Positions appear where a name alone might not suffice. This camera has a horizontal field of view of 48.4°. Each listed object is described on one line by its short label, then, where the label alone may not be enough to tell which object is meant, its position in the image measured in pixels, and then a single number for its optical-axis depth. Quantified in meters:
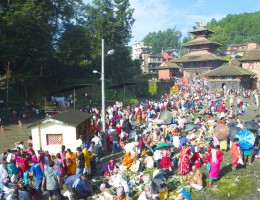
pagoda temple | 61.88
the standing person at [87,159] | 12.76
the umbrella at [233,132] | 15.37
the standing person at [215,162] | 11.86
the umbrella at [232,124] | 16.90
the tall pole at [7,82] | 34.54
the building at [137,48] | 117.51
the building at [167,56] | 111.18
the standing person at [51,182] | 10.34
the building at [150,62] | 89.75
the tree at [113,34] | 49.41
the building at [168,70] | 67.56
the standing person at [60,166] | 11.58
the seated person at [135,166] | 13.39
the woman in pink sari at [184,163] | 12.86
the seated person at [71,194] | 10.14
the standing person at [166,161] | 13.12
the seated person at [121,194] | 9.77
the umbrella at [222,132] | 15.55
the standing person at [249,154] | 13.87
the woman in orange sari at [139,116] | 25.95
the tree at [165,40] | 179.00
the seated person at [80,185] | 10.79
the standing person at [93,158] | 13.42
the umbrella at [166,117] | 21.92
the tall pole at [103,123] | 17.16
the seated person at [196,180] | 11.63
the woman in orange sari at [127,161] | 13.85
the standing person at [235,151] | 13.11
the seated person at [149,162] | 13.62
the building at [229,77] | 46.66
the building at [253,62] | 52.09
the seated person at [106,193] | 10.60
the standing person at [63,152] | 12.87
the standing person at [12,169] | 11.63
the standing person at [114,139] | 17.00
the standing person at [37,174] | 11.17
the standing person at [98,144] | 15.38
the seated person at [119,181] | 11.05
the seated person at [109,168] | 13.34
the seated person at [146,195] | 9.91
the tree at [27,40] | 31.67
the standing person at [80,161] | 12.25
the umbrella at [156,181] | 10.61
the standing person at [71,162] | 12.55
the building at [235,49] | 109.36
